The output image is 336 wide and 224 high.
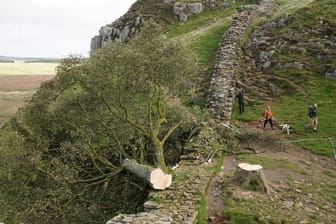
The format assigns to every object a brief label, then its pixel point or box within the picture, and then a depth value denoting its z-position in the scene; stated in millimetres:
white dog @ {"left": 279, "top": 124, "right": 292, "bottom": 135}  30828
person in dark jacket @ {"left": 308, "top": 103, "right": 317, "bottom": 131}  30648
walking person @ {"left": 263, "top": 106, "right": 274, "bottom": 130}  31441
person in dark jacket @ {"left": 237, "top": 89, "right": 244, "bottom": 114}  35344
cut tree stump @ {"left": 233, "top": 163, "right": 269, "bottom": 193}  19609
